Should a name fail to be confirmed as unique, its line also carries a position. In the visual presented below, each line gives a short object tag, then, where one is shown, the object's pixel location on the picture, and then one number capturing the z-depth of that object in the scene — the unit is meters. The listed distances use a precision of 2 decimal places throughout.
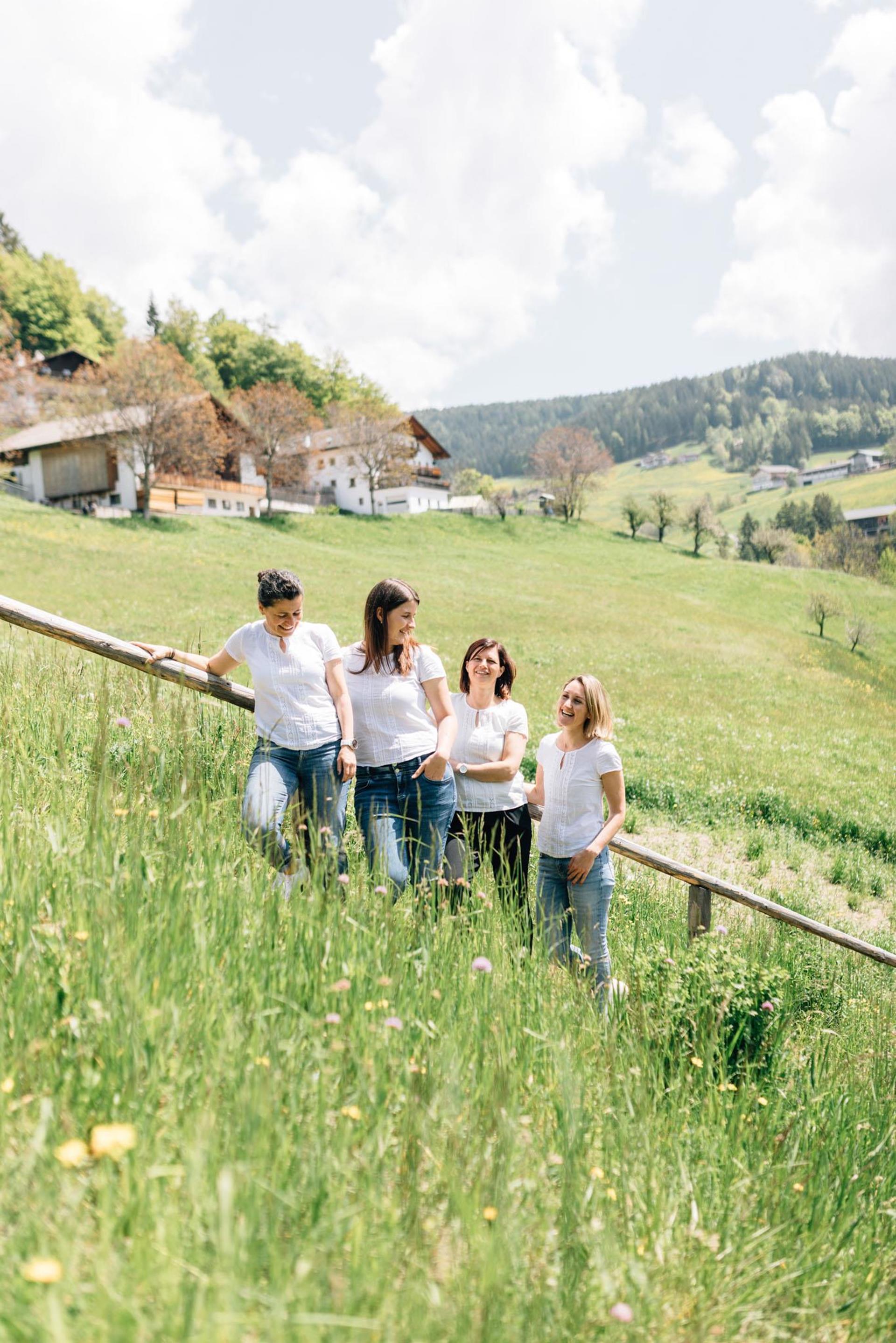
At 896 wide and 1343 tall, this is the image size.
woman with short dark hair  4.99
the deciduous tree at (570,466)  74.31
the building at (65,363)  70.56
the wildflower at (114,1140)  1.38
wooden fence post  5.95
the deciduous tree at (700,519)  73.06
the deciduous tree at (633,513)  72.69
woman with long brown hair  4.59
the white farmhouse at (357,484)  72.12
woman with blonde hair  4.90
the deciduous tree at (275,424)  53.88
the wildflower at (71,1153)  1.39
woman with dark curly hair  4.45
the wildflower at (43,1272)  1.16
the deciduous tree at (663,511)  73.94
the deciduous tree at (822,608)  41.53
